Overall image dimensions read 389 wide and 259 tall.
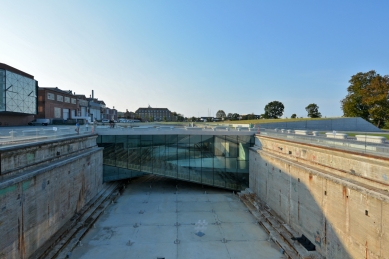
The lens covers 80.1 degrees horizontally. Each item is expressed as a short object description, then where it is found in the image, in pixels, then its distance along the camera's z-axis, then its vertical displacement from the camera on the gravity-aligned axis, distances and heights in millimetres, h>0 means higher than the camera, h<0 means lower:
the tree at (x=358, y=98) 39375 +4759
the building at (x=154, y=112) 164625 +9947
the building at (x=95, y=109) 71306 +5697
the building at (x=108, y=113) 89219 +5364
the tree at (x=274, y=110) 82125 +5536
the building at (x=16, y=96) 35488 +5002
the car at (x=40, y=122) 39906 +747
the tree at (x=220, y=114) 132150 +6713
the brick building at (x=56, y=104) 47812 +4984
